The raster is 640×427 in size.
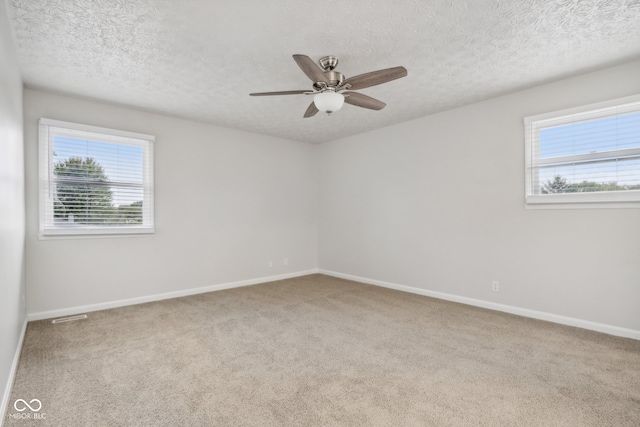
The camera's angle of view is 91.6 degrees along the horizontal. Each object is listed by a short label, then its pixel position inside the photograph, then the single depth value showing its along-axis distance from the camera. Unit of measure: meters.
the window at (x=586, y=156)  2.97
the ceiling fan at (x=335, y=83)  2.40
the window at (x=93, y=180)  3.59
